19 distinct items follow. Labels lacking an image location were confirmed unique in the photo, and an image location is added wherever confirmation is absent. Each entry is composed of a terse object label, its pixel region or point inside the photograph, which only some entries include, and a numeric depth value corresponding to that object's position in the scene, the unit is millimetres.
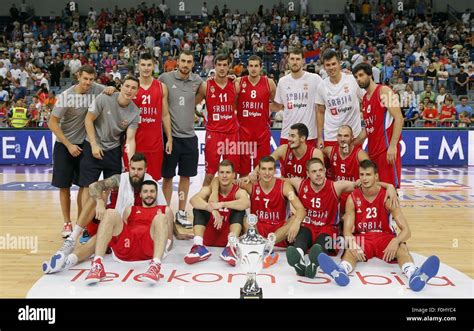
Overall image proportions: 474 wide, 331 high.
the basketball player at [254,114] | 6832
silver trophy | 4062
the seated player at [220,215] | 5453
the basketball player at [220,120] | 6754
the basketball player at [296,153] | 5965
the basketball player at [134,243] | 5248
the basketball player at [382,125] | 5902
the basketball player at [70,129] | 6059
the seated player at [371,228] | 5102
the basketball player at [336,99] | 6332
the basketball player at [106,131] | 6023
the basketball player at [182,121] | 6621
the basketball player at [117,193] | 5402
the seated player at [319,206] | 5488
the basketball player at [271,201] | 5672
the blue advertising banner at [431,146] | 12750
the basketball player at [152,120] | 6402
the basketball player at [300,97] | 6633
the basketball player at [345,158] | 5879
